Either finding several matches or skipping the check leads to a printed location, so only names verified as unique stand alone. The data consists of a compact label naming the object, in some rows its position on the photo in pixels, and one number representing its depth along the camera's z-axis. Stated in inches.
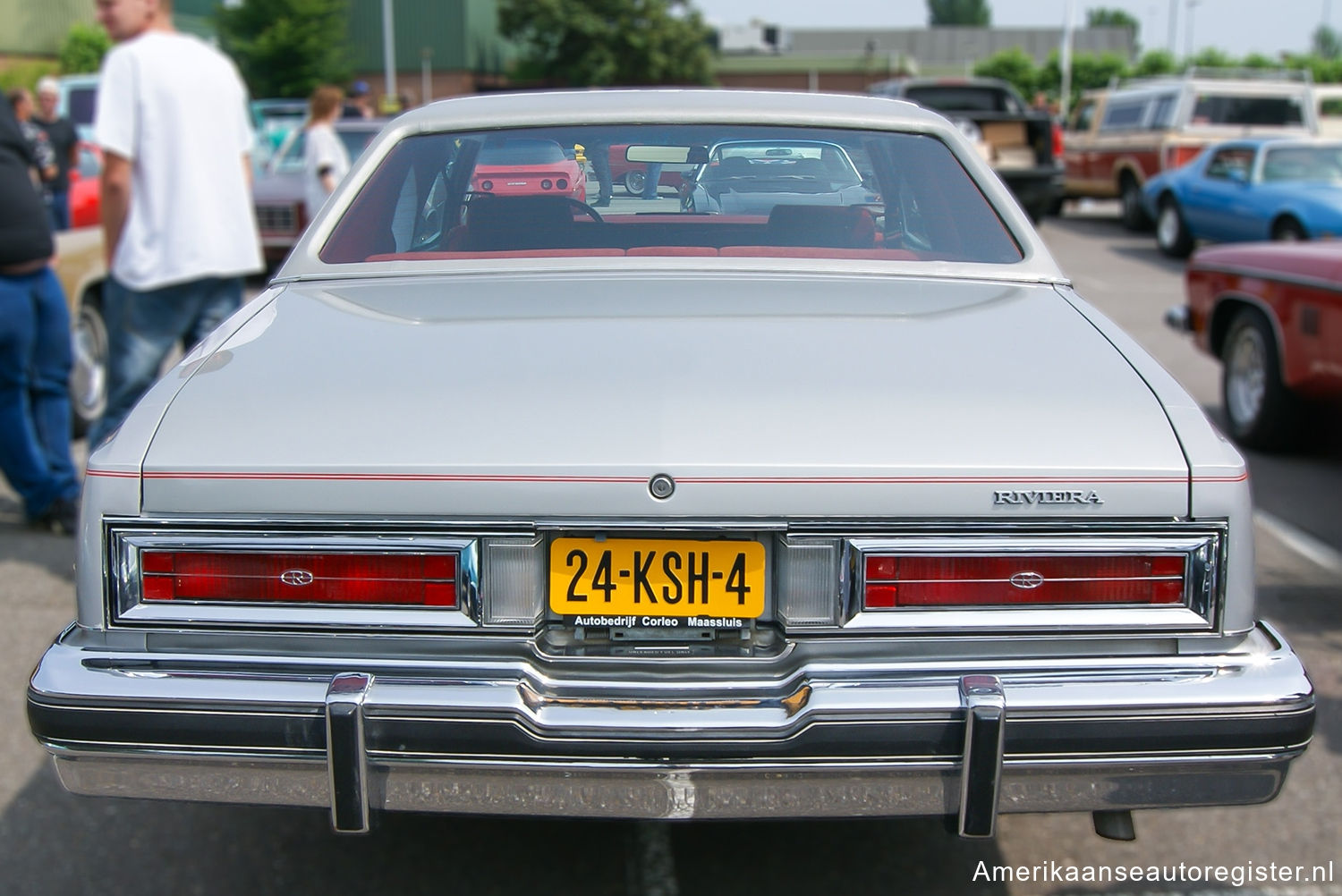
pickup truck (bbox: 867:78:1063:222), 626.8
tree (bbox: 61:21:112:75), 1635.1
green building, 2073.1
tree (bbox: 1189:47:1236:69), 2090.3
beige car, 249.9
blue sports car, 494.6
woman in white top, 314.5
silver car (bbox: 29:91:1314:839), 83.0
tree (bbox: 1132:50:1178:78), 2046.0
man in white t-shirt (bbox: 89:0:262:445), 185.2
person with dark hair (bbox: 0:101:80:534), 186.7
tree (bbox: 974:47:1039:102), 2038.6
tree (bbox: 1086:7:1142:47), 4790.8
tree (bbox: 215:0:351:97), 1745.8
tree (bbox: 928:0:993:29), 5275.6
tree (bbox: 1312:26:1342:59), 4269.2
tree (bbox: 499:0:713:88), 1985.7
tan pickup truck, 701.3
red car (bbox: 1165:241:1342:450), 227.8
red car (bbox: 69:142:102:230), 367.2
